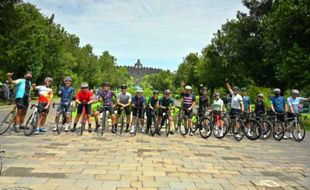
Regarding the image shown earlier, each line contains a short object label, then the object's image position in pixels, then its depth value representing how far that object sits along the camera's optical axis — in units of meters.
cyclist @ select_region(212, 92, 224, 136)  8.39
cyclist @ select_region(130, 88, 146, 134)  8.42
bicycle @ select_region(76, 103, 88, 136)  7.88
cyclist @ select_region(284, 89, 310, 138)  8.57
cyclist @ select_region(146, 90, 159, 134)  8.39
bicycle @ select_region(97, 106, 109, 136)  8.10
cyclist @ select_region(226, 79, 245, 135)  8.76
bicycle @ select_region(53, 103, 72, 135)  7.85
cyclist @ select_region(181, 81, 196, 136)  8.55
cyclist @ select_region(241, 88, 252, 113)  9.27
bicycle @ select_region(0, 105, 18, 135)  7.37
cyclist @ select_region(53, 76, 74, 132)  7.95
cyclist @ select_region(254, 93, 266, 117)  8.93
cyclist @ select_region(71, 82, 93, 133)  8.12
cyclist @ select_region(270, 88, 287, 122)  8.71
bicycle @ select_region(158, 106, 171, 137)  8.24
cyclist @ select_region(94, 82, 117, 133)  8.30
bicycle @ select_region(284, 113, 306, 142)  8.37
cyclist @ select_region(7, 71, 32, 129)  7.43
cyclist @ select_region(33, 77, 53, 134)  7.64
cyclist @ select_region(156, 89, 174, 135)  8.36
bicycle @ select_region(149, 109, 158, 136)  8.31
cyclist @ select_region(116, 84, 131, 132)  8.45
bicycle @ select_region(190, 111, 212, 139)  8.17
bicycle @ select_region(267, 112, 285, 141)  8.31
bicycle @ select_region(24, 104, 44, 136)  7.35
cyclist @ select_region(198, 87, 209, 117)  9.10
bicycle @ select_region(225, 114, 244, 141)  8.02
